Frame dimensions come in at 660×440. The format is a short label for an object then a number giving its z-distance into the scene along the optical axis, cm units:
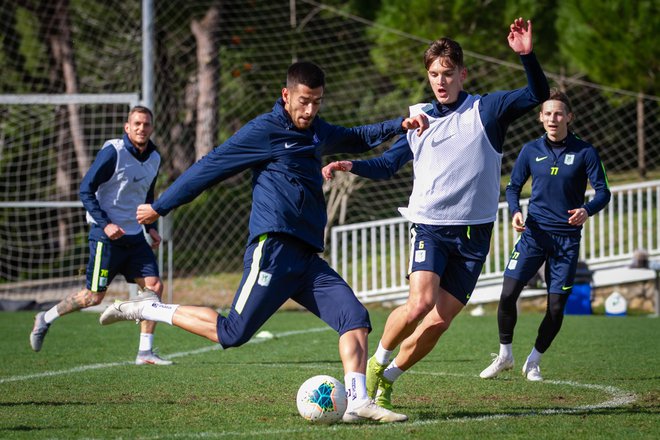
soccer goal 3519
